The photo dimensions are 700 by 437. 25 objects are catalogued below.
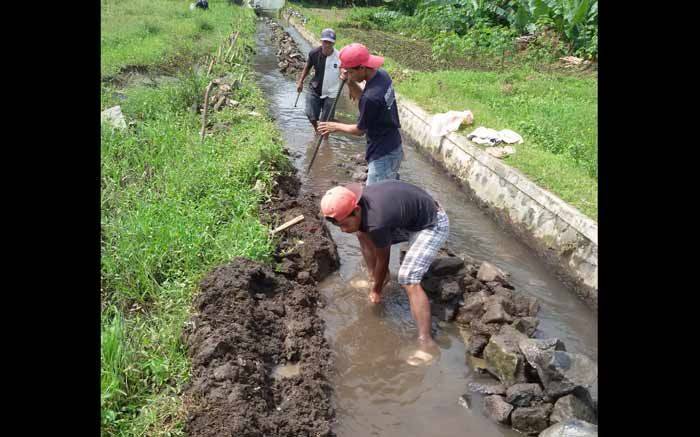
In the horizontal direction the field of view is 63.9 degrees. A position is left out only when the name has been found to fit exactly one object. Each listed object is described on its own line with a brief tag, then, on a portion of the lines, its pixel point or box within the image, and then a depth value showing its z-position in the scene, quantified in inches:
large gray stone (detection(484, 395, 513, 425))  156.3
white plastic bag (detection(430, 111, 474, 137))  358.8
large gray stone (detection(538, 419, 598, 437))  134.5
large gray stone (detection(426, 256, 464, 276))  219.3
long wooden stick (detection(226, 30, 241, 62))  620.1
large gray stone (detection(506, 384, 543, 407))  158.7
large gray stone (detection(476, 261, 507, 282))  216.1
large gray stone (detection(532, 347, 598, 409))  154.7
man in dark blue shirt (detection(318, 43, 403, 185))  210.8
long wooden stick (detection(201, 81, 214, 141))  323.6
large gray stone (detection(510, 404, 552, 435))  152.4
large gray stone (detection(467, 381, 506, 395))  166.1
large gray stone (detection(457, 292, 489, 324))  201.0
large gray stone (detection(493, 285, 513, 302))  205.4
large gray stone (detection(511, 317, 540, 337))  189.6
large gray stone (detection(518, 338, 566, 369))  163.2
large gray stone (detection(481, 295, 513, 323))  190.2
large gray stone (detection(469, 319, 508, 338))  189.3
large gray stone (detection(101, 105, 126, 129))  326.0
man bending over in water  173.0
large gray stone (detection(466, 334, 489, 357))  185.5
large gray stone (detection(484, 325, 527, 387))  166.2
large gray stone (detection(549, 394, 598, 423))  149.0
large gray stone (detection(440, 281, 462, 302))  207.8
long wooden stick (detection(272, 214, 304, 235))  227.9
